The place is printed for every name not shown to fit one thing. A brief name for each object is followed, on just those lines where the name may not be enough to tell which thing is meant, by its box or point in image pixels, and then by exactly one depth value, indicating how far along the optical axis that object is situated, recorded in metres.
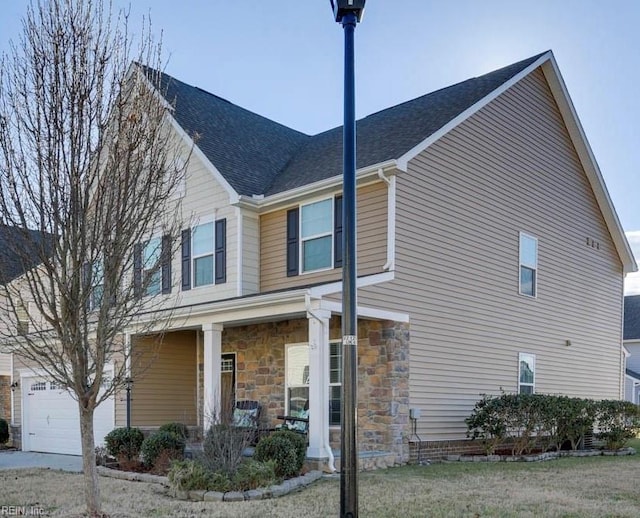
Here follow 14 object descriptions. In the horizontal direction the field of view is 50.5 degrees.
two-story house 11.69
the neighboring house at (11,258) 6.47
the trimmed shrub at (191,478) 8.41
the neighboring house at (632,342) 31.84
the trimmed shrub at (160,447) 10.68
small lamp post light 13.97
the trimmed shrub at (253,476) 8.46
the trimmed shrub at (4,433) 17.88
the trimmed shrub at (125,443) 11.61
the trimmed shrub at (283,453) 9.28
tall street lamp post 4.74
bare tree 6.39
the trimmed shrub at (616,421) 14.02
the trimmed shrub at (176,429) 11.42
